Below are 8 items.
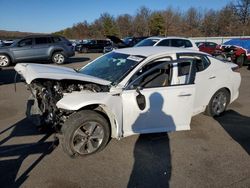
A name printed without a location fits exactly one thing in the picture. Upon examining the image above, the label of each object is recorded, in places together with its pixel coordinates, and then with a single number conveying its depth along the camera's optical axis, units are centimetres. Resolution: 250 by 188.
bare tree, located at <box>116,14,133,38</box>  4990
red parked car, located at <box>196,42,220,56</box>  1530
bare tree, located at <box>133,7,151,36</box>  4876
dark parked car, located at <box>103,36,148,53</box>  1260
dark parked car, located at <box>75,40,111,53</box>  2069
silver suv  1092
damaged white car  278
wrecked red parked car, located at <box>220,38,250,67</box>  1079
